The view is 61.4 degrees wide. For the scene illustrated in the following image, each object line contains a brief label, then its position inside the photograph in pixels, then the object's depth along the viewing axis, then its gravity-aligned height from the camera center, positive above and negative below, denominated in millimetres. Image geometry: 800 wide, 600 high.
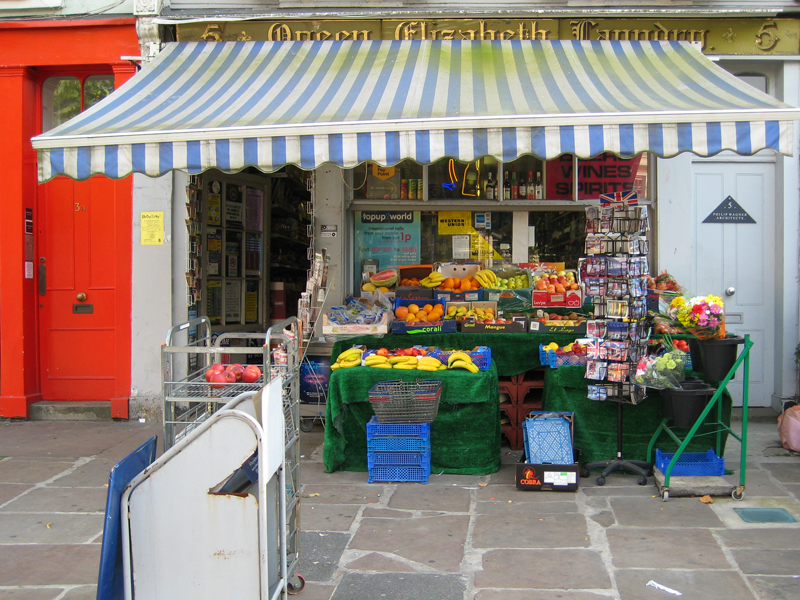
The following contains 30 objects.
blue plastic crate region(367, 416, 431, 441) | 5703 -1269
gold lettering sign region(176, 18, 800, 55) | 7320 +2729
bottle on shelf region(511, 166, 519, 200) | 8047 +1087
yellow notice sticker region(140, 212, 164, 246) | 7797 +609
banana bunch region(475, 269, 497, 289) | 7648 +14
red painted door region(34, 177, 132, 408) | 8016 -82
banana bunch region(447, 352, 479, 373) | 5988 -738
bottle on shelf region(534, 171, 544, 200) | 8031 +1035
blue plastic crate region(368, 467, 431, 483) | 5758 -1662
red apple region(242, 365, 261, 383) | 4230 -591
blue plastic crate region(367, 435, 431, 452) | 5723 -1397
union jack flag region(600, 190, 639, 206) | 5633 +685
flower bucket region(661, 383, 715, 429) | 5277 -992
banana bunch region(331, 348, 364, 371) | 6172 -730
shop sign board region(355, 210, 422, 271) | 8242 +529
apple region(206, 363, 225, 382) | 4100 -545
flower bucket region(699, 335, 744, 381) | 5508 -636
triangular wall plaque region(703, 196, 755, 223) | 7707 +737
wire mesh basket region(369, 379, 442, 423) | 5602 -1019
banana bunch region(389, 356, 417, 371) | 6035 -741
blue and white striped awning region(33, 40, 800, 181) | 4980 +1302
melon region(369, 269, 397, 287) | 8047 +12
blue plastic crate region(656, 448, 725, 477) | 5473 -1535
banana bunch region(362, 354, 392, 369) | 6043 -735
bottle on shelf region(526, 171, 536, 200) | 8023 +1023
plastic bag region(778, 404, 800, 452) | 6434 -1462
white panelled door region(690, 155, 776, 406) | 7688 +266
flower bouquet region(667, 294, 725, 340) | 5422 -308
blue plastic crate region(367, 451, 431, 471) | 5727 -1530
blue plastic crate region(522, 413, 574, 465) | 5617 -1369
